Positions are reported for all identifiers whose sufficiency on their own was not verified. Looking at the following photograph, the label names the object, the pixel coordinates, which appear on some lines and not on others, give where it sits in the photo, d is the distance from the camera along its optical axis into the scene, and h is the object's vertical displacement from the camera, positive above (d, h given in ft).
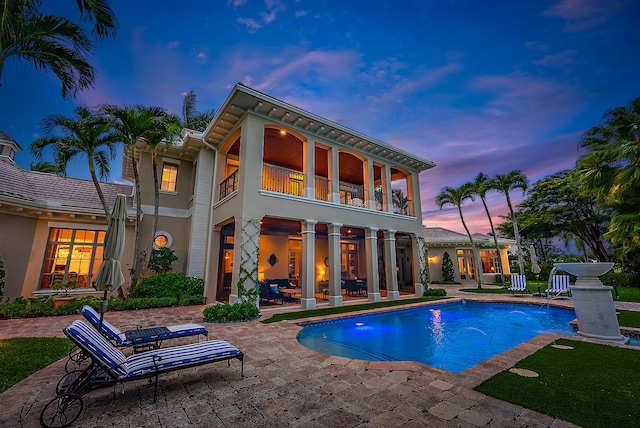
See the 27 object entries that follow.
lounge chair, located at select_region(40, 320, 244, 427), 8.42 -4.09
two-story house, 30.09 +9.34
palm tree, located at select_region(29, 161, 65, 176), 71.26 +27.46
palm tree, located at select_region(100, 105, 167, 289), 28.60 +16.34
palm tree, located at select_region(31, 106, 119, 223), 27.50 +14.20
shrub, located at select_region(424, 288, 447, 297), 43.16 -5.34
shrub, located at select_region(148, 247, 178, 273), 34.96 +0.39
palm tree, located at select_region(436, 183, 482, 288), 53.93 +14.43
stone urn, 16.88 -2.95
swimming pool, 17.44 -6.48
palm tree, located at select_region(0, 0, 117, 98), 15.56 +14.64
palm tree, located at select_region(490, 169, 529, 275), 54.95 +17.69
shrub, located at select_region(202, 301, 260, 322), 23.62 -4.86
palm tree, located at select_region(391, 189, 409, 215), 83.85 +22.36
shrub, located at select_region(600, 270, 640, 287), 50.77 -3.46
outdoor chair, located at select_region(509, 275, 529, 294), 41.42 -3.49
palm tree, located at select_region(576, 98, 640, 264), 36.01 +14.87
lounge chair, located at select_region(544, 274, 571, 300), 34.09 -3.33
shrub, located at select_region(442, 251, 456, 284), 72.18 -2.32
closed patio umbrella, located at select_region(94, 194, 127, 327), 14.17 +0.56
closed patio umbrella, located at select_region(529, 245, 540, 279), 43.15 -0.15
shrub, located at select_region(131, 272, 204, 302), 32.22 -3.28
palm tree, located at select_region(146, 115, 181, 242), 29.89 +15.71
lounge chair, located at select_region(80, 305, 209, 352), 13.20 -4.32
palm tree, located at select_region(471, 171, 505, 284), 54.24 +16.48
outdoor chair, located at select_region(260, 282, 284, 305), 35.40 -4.42
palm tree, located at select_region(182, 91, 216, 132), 66.97 +40.46
